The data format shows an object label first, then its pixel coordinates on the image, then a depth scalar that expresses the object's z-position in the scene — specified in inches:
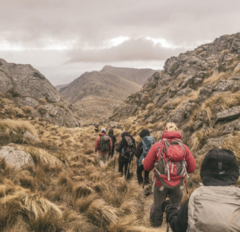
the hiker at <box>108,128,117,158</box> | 383.5
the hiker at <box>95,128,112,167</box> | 311.9
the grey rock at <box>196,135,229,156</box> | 275.7
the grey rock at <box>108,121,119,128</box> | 808.3
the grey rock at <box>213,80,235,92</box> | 411.2
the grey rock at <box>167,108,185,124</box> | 440.0
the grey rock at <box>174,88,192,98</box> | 657.8
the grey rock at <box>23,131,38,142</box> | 306.0
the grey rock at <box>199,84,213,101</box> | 455.9
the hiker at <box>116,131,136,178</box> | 255.7
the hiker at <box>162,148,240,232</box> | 62.5
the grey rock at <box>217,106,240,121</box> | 301.8
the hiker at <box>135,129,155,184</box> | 209.9
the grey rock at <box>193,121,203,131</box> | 357.7
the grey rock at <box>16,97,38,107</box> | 1049.5
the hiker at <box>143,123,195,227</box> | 127.1
